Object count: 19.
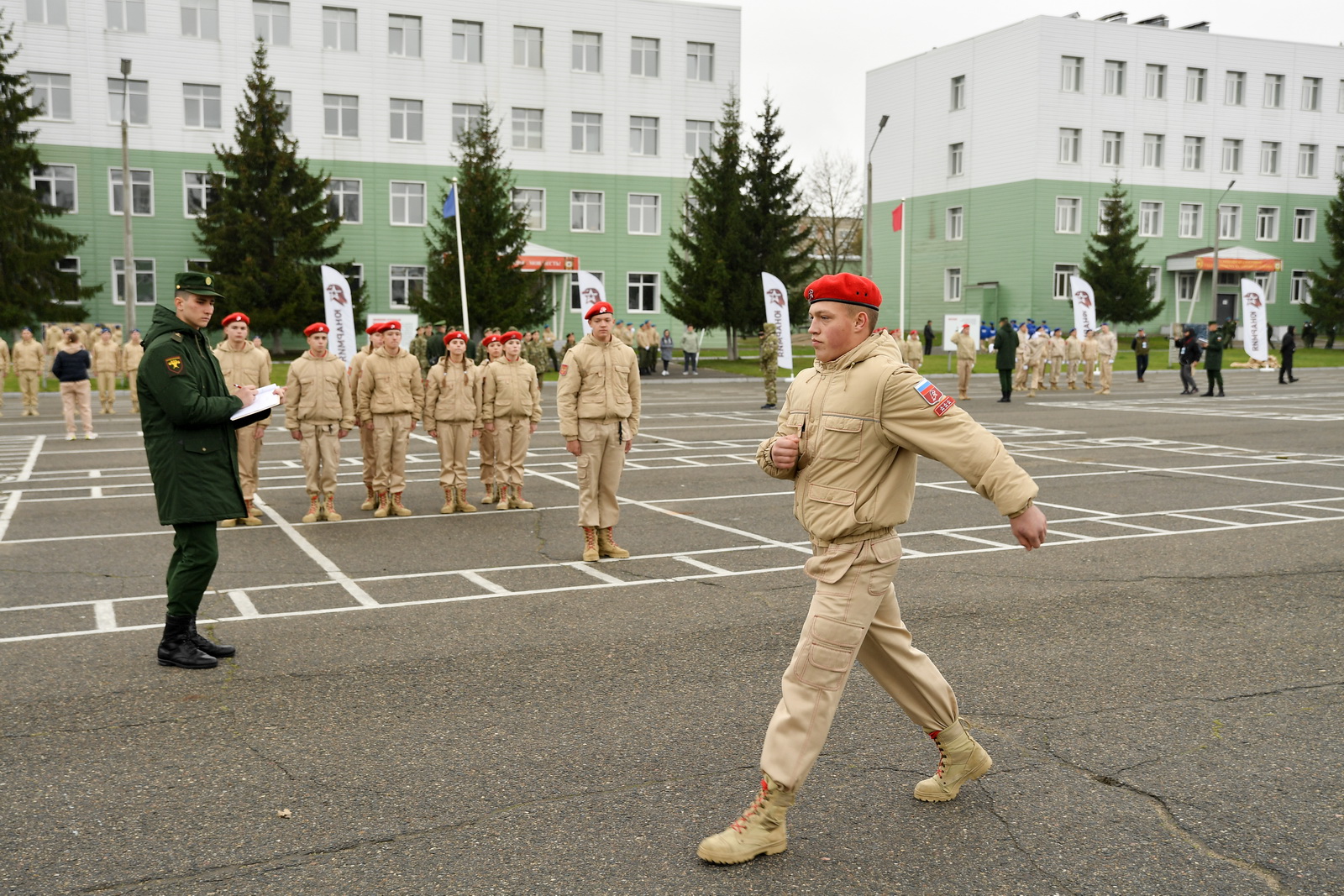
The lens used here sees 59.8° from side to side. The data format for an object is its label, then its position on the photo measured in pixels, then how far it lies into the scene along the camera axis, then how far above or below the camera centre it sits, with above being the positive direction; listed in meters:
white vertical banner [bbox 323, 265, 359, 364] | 24.89 +0.30
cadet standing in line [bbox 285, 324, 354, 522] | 12.05 -0.91
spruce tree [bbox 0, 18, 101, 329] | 44.75 +3.36
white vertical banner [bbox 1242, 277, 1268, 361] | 37.72 +0.28
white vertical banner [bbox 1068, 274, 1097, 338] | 36.34 +0.75
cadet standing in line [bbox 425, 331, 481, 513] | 12.69 -0.92
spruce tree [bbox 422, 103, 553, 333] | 41.09 +2.43
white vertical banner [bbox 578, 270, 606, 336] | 32.12 +1.12
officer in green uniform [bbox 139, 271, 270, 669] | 6.13 -0.67
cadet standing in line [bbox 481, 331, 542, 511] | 12.73 -0.97
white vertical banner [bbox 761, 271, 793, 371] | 28.20 +0.44
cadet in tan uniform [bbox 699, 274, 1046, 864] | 4.02 -0.54
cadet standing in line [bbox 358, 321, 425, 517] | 12.30 -0.89
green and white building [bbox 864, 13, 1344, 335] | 57.72 +8.98
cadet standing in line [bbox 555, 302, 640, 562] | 9.70 -0.76
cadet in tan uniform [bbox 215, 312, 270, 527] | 12.18 -0.51
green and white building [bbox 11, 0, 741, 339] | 47.38 +9.29
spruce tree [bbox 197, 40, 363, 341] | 44.22 +3.85
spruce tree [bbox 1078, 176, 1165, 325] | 56.00 +2.80
